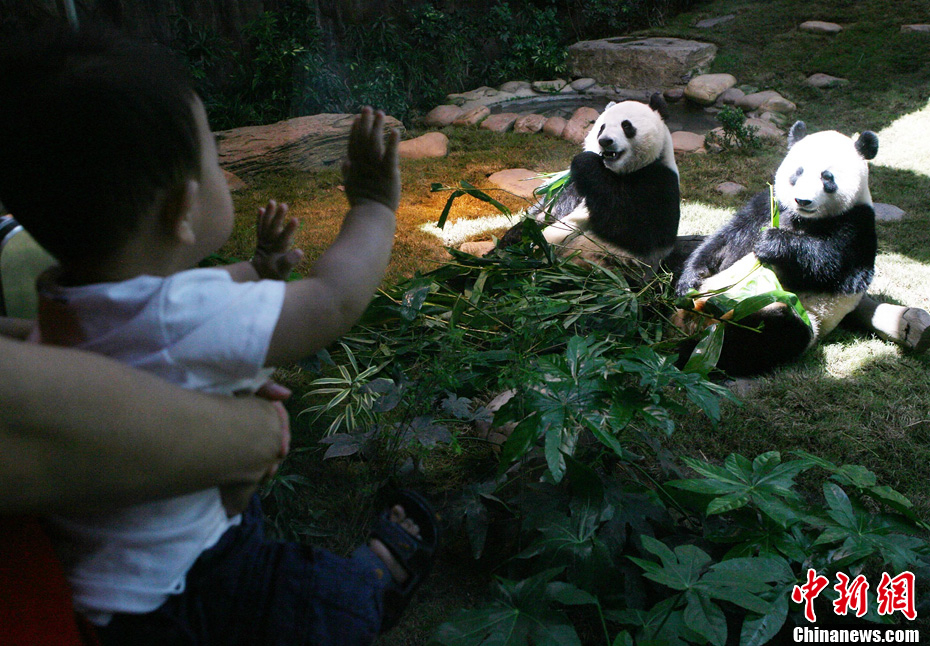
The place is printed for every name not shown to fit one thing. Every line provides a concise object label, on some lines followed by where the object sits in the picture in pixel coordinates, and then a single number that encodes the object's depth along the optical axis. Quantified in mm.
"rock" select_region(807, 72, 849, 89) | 5930
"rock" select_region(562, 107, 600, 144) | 5473
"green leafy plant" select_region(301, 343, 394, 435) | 2133
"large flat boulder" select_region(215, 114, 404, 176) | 4062
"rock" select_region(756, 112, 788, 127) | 5625
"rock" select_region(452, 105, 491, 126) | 5938
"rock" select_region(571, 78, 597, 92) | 6980
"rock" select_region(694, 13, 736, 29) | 6975
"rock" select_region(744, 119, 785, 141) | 5282
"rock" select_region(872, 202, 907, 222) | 3951
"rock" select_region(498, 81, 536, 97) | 6781
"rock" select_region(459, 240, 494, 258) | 3518
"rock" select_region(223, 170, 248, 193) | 3802
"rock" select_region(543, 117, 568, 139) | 5648
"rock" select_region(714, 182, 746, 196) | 4434
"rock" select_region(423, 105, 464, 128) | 5859
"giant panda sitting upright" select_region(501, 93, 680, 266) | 3143
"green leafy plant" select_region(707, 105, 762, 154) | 5062
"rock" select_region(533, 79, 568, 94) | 6879
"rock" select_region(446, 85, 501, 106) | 6430
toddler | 706
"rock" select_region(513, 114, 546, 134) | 5820
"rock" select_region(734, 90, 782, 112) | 6031
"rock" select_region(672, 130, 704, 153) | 5355
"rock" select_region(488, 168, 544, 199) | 4477
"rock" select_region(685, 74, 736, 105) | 6336
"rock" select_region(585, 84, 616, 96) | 6867
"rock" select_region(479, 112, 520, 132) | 5848
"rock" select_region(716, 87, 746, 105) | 6230
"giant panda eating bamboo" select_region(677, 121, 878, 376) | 2643
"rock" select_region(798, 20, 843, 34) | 6289
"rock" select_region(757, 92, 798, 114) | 5844
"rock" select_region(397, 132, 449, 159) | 4977
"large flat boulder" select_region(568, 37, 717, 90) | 6844
